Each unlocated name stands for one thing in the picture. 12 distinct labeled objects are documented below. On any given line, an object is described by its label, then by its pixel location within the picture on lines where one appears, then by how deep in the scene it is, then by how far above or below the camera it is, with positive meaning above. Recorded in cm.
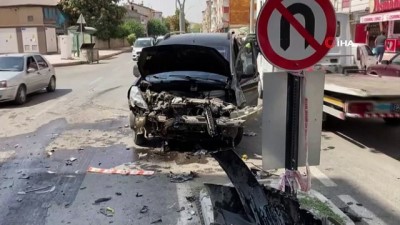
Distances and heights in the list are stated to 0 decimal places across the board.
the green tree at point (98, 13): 5069 +306
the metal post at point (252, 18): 2902 +121
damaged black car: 652 -90
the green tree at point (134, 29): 6751 +160
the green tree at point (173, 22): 10130 +368
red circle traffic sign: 340 +1
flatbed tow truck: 657 -97
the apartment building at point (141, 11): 10177 +823
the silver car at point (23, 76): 1228 -104
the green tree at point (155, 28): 9611 +237
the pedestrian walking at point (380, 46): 1963 -56
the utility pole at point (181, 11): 3762 +222
